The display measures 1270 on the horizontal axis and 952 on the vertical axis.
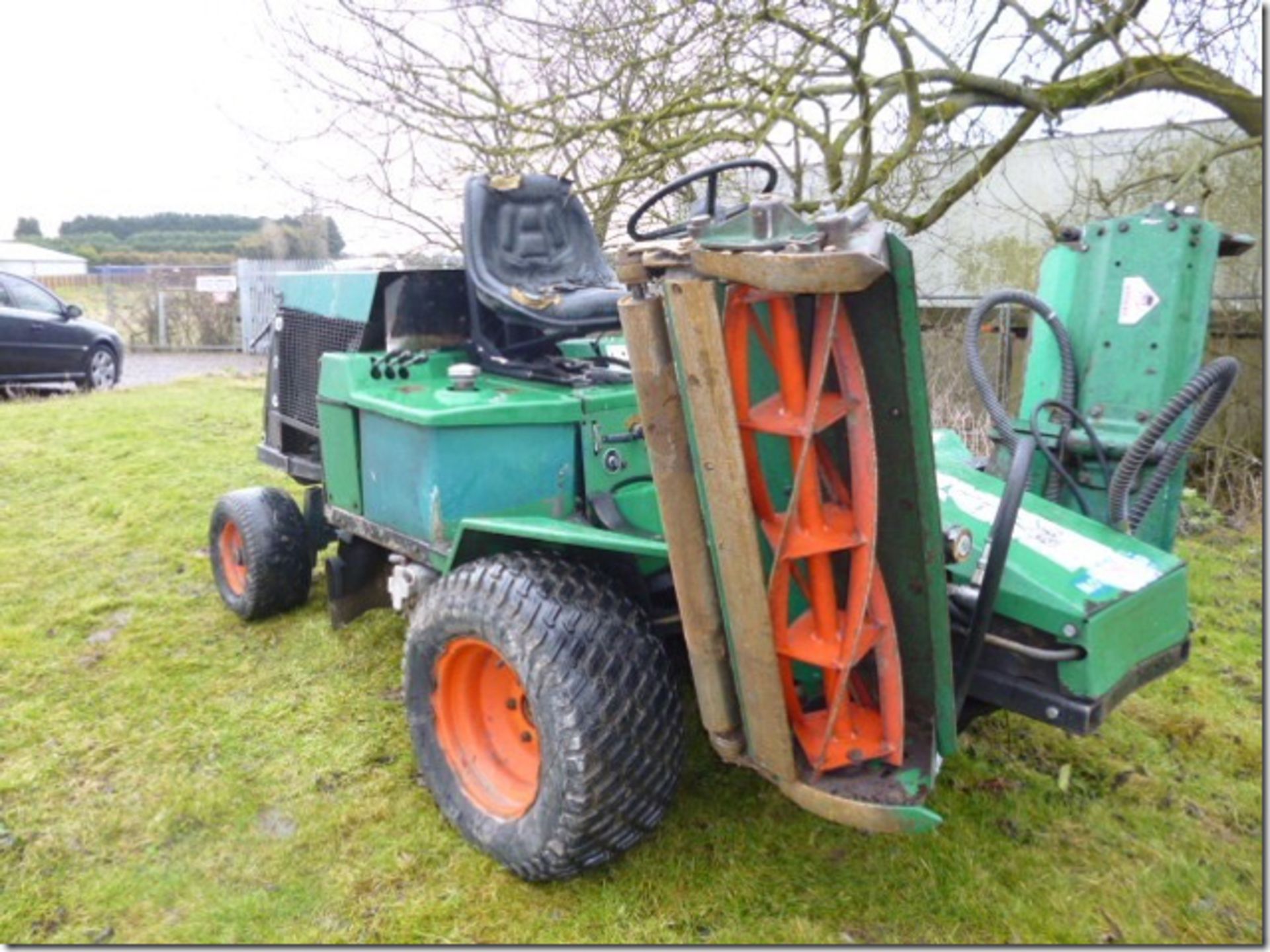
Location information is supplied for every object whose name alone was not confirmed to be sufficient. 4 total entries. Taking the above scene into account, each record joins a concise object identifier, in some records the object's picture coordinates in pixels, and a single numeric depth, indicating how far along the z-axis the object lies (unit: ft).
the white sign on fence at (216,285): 53.31
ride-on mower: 6.04
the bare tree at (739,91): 16.61
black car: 32.14
